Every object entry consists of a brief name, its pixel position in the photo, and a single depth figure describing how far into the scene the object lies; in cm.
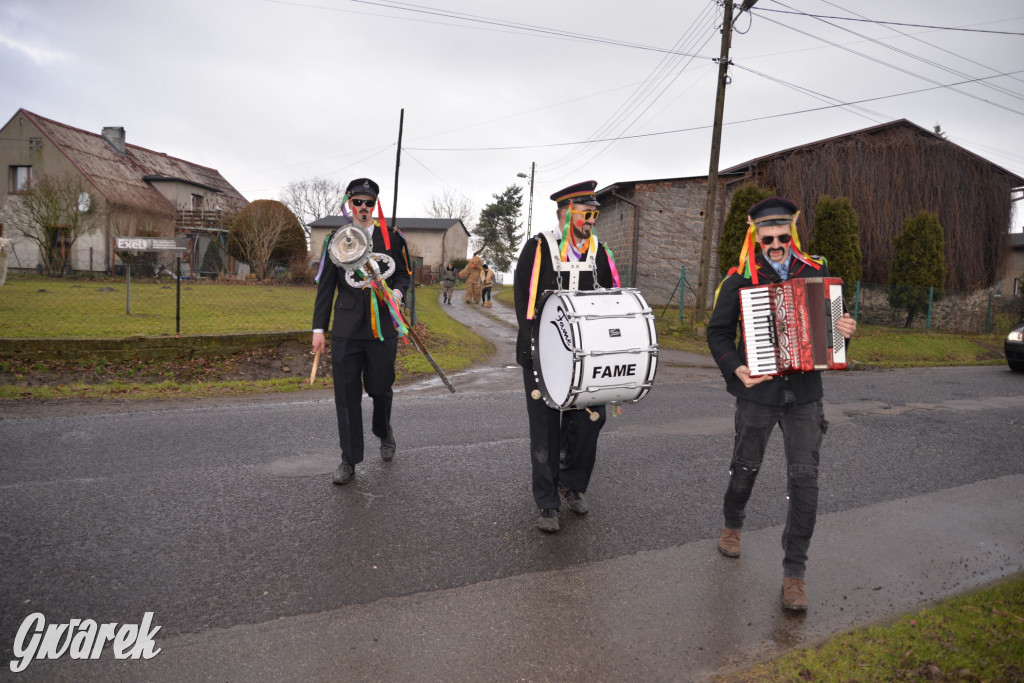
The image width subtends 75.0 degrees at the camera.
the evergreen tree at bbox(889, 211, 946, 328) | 2120
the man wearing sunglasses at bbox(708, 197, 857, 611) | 351
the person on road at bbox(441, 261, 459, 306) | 2724
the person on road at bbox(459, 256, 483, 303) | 2792
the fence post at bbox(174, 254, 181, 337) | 1121
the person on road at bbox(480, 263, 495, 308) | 2673
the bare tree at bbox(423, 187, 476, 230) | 8119
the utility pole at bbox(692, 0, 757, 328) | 1666
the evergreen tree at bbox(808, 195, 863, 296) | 1927
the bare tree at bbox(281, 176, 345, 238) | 7800
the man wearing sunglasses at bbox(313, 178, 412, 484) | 498
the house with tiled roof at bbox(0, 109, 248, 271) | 3394
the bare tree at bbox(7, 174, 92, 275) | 2781
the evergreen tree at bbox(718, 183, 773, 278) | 1852
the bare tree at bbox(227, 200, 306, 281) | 3120
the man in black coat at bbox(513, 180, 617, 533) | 415
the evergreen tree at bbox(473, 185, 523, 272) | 7594
